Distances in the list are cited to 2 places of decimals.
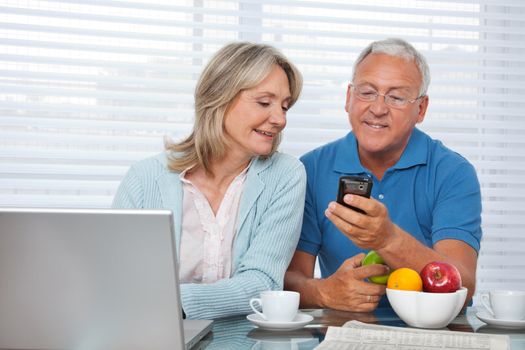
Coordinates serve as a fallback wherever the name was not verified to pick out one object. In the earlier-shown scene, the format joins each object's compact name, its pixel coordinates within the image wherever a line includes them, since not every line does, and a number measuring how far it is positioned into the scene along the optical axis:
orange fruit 2.13
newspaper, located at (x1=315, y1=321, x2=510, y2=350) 1.87
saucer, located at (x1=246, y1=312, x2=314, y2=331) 2.01
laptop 1.66
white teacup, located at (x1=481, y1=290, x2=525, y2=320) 2.10
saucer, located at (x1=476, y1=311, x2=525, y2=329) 2.07
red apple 2.12
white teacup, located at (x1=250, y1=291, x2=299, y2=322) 2.02
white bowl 2.06
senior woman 2.52
